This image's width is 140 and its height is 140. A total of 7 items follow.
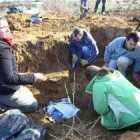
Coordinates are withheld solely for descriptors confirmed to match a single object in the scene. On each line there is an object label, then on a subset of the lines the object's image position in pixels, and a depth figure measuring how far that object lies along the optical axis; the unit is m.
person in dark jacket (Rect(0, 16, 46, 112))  2.11
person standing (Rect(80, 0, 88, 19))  5.08
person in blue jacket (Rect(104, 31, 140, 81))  2.96
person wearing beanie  2.01
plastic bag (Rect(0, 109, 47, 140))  1.97
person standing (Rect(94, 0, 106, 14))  5.85
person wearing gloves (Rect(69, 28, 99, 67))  3.33
